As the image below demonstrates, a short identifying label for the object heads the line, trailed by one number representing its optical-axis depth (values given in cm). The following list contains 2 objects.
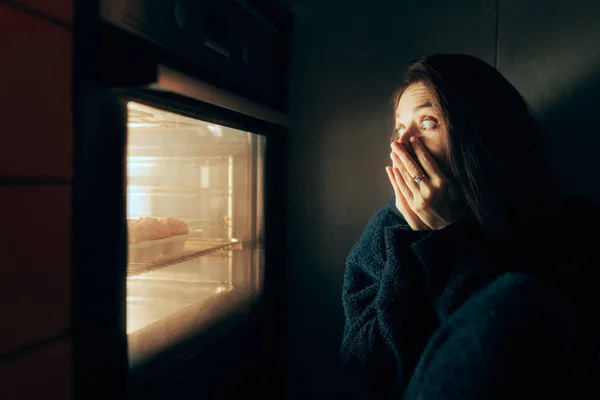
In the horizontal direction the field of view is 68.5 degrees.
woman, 93
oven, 63
